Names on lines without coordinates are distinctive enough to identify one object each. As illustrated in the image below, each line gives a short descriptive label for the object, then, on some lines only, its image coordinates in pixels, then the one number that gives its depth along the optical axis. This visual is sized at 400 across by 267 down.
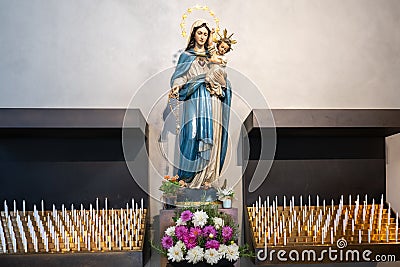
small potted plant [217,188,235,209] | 3.49
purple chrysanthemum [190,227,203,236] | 2.83
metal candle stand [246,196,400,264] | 3.34
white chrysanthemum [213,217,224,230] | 2.89
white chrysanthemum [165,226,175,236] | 2.93
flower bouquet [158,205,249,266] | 2.79
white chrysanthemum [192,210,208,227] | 2.87
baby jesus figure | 3.53
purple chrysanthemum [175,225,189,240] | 2.84
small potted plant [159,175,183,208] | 3.46
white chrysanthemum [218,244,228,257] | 2.79
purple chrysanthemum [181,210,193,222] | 2.88
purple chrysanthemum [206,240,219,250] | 2.79
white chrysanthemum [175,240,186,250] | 2.83
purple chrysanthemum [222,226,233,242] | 2.85
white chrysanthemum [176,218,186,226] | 2.91
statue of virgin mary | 3.50
